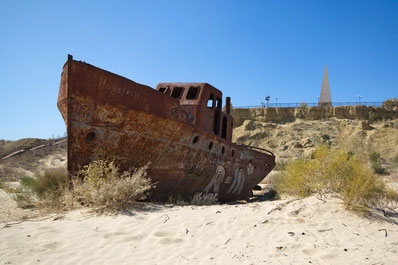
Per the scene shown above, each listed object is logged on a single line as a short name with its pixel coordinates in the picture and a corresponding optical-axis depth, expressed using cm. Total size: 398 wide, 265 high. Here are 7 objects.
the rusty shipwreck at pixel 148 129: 469
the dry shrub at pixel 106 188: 422
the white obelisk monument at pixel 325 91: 4619
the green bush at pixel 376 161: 1897
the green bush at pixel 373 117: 3375
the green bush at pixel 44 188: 524
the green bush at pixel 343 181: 434
